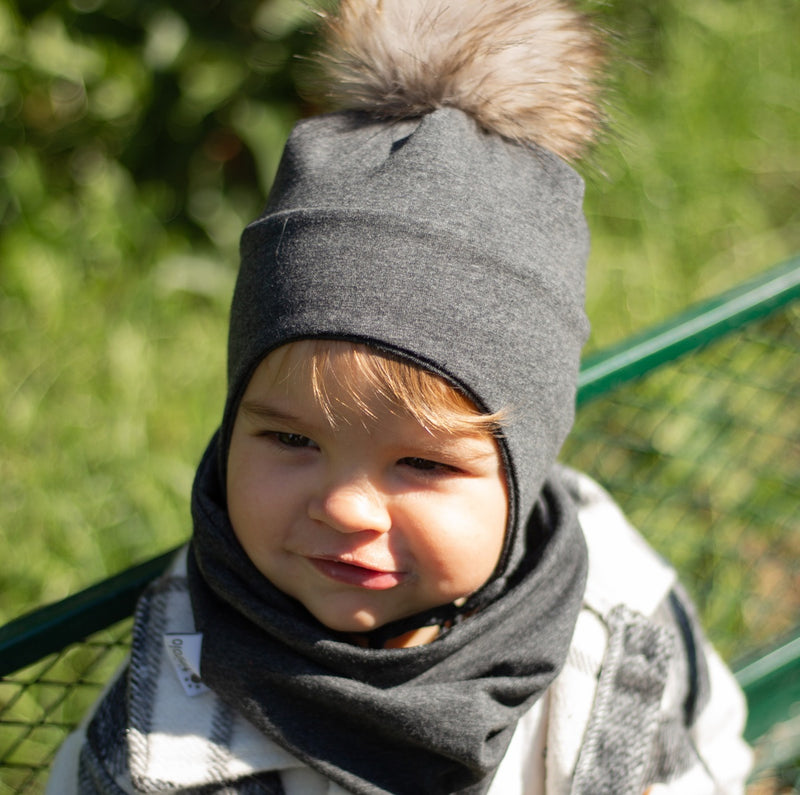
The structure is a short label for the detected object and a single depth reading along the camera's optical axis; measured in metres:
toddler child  1.44
